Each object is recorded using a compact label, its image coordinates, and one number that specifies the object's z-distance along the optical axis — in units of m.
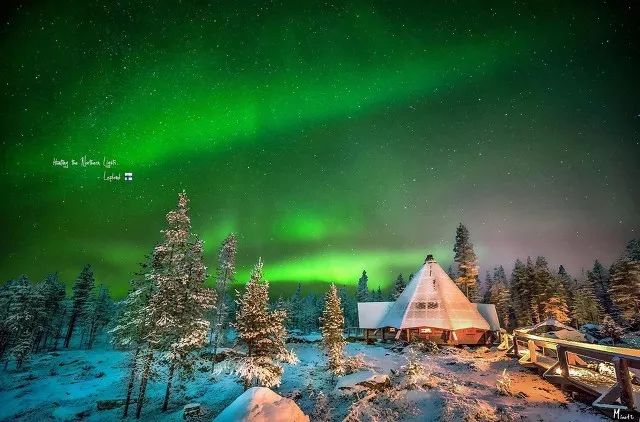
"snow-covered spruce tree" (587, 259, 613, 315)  65.90
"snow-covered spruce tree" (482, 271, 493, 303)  73.44
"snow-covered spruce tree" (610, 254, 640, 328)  45.50
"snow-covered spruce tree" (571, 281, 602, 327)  60.12
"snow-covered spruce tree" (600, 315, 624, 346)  36.81
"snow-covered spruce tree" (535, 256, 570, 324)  48.97
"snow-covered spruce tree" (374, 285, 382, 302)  90.24
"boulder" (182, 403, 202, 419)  19.16
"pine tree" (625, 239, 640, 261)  46.25
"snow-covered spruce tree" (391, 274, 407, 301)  64.81
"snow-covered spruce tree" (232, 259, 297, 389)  18.34
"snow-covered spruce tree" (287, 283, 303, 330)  93.52
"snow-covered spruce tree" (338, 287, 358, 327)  88.06
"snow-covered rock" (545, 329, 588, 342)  26.33
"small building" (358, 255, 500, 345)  34.41
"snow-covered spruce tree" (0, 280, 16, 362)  45.09
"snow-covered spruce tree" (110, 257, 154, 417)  21.14
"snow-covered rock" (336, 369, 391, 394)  15.65
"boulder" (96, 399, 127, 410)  24.55
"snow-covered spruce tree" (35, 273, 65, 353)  55.33
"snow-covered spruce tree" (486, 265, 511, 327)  63.44
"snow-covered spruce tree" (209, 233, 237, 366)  44.66
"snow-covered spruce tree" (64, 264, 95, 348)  59.81
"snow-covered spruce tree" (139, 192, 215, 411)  20.72
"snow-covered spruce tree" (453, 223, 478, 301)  48.25
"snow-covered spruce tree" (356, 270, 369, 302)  83.04
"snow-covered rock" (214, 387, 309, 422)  9.20
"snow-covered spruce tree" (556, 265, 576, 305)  62.08
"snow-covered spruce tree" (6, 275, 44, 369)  43.75
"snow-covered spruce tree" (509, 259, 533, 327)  53.97
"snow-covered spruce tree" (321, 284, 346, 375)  22.58
